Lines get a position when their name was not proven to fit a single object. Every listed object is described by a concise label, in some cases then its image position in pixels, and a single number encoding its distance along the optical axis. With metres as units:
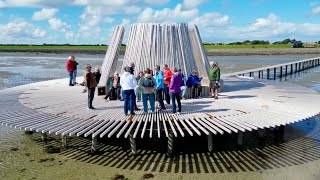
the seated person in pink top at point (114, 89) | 9.77
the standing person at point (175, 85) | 8.15
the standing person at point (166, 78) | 9.26
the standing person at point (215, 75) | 10.25
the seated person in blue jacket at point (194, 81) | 10.26
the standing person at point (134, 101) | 8.03
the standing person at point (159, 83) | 8.57
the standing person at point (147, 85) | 8.08
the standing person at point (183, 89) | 10.13
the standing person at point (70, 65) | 12.53
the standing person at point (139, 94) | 8.77
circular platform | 7.58
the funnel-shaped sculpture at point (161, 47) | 10.70
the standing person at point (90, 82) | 8.43
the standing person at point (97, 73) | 10.25
